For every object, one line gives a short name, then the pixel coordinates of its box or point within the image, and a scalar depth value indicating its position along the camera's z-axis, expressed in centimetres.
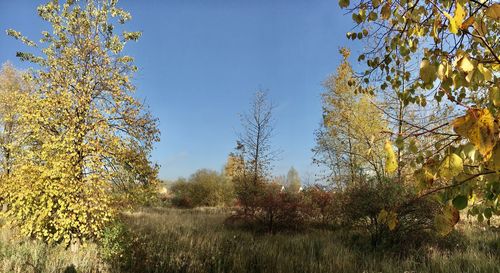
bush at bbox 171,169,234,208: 2362
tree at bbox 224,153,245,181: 1587
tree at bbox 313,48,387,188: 1315
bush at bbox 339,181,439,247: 764
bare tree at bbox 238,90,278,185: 1518
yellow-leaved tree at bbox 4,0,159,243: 585
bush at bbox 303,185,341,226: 1131
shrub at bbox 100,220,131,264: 581
